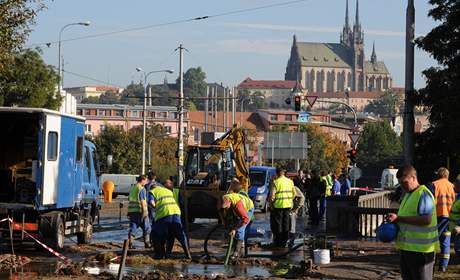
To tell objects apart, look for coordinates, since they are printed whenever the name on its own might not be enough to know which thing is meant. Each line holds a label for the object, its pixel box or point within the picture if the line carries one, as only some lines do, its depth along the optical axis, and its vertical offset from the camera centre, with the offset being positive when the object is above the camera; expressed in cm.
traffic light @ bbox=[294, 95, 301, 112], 5097 +360
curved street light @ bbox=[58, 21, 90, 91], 5430 +481
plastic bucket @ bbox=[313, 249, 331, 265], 1931 -146
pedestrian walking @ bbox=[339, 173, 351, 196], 4091 -39
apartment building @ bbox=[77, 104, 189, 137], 16475 +933
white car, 7188 -68
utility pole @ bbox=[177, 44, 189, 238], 5456 +401
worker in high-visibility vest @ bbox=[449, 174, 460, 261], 1703 -59
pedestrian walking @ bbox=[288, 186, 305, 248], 2327 -84
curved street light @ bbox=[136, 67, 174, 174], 7235 +234
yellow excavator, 3262 +14
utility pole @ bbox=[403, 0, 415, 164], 2814 +287
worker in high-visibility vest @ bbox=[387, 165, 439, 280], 1130 -53
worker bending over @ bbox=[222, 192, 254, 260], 1883 -70
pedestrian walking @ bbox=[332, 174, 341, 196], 4016 -39
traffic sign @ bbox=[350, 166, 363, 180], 4785 +19
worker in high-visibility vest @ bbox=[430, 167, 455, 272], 1766 -48
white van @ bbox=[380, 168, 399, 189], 7091 -1
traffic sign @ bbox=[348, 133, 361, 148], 5256 +198
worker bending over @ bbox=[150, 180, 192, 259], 1959 -87
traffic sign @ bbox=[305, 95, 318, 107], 5558 +411
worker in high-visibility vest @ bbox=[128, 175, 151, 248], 2358 -82
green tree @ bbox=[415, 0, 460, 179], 3297 +330
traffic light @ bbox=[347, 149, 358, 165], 4722 +99
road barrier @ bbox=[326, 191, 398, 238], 2781 -110
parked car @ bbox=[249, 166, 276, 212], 4378 -38
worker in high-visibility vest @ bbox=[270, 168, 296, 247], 2298 -59
